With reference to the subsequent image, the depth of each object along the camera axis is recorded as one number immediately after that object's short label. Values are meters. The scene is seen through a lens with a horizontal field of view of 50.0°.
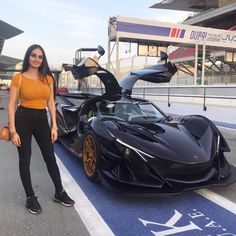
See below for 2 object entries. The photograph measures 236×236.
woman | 2.73
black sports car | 2.87
